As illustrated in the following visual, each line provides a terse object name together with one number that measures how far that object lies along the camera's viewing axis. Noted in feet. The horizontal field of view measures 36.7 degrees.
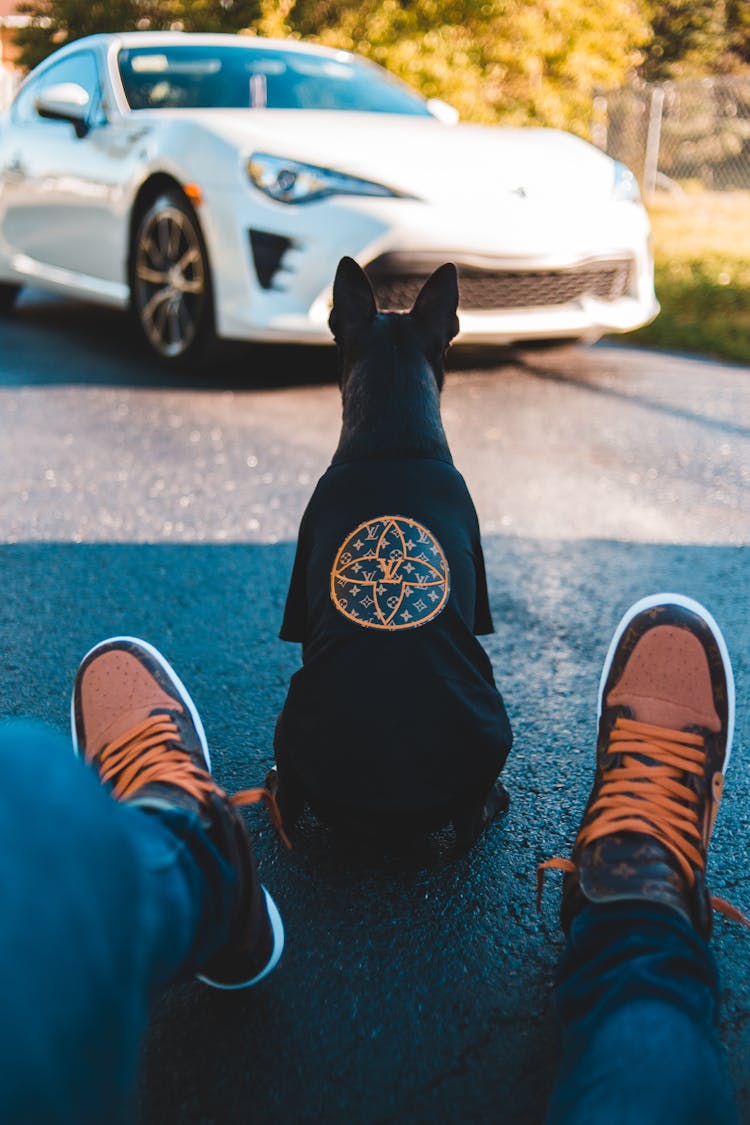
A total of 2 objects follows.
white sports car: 16.03
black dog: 5.84
